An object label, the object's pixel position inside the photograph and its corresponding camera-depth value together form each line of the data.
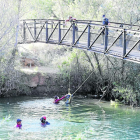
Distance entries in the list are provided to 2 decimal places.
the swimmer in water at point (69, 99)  24.13
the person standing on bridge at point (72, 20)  20.98
